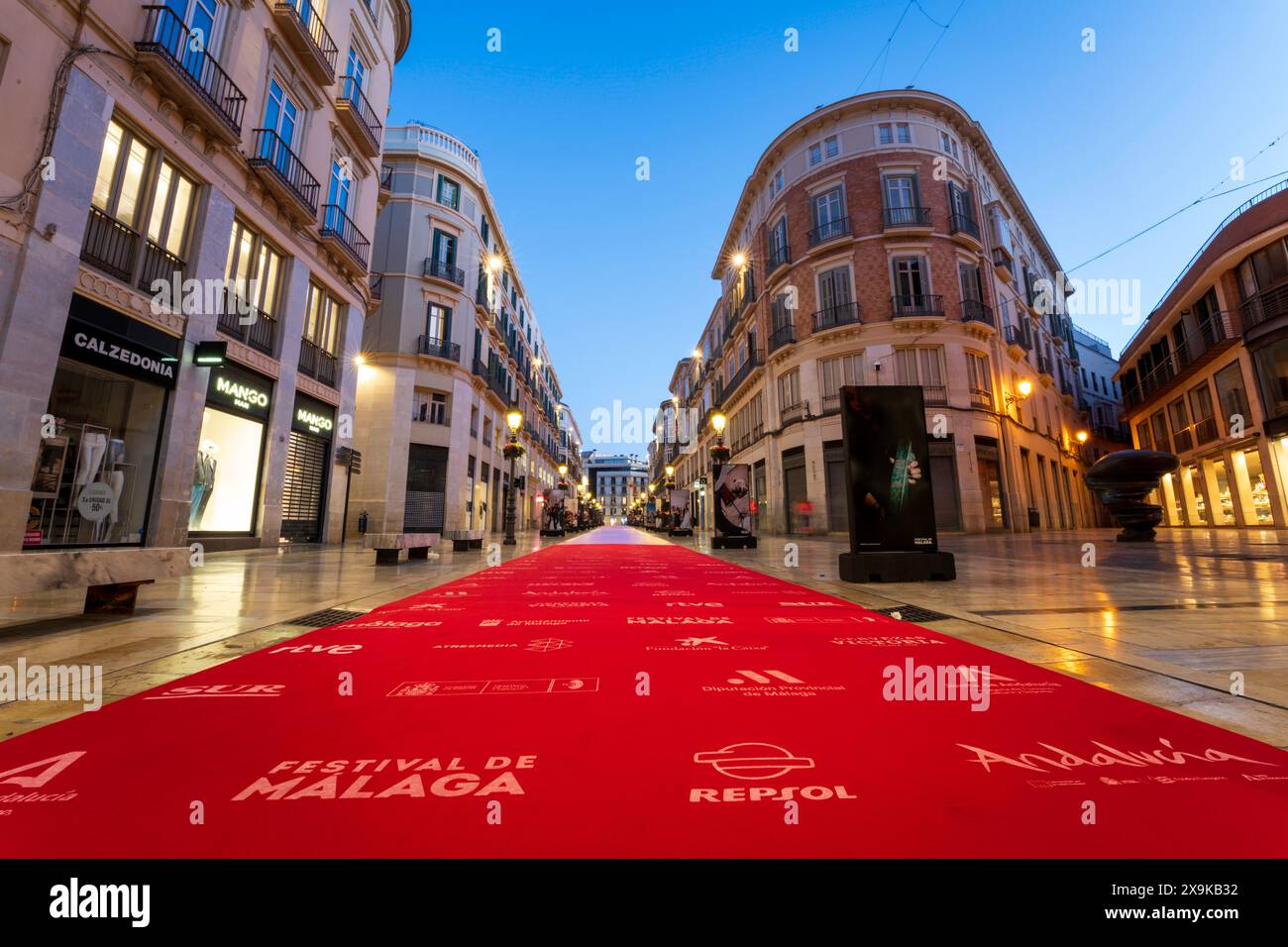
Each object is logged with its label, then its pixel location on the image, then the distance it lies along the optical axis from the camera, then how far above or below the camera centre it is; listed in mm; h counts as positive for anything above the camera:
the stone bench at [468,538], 12195 -33
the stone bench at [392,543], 8180 -113
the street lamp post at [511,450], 15009 +2749
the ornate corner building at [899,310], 19688 +9523
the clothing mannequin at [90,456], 7961 +1329
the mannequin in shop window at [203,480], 10148 +1181
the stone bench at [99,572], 3266 -247
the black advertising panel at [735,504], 14398 +895
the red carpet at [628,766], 1199 -716
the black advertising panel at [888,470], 6434 +870
